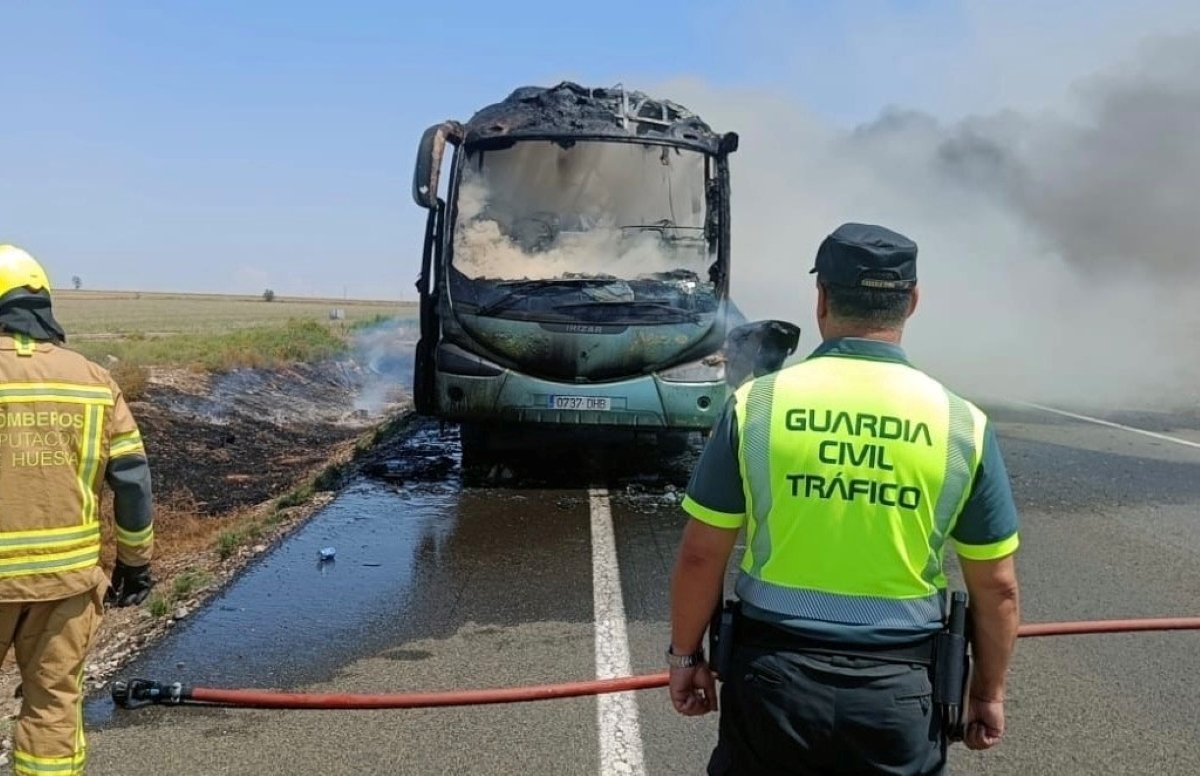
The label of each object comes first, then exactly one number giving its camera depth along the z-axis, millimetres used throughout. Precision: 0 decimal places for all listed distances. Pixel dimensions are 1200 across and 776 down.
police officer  2131
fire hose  4102
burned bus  8414
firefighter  3189
